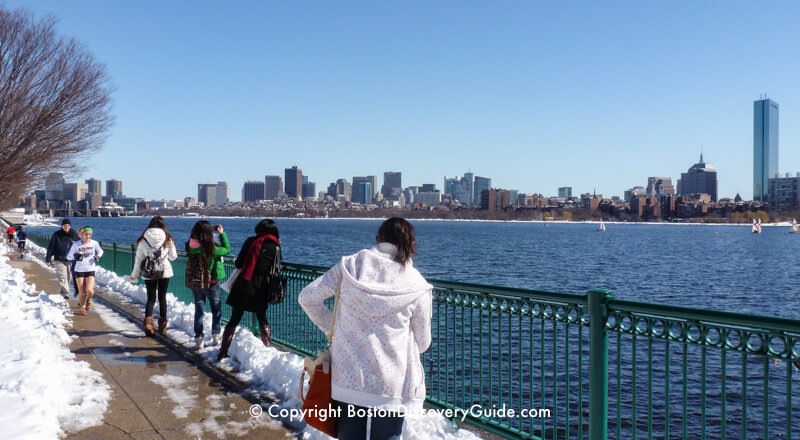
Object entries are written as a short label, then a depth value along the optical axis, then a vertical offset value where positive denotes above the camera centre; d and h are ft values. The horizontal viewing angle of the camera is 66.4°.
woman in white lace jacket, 11.64 -2.38
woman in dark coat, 24.54 -2.64
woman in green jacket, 27.86 -2.85
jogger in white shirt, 37.93 -3.47
